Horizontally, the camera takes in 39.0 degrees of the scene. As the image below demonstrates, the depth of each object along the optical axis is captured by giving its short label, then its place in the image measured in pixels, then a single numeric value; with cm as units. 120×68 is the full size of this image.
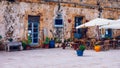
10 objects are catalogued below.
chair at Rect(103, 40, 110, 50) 1099
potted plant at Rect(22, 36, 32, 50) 1118
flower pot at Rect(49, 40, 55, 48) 1214
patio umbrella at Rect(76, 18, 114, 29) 1091
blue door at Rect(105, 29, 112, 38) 1528
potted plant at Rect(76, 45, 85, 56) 843
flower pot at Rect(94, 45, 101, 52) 1025
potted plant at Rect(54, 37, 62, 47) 1255
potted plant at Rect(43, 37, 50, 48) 1195
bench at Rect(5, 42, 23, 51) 1045
